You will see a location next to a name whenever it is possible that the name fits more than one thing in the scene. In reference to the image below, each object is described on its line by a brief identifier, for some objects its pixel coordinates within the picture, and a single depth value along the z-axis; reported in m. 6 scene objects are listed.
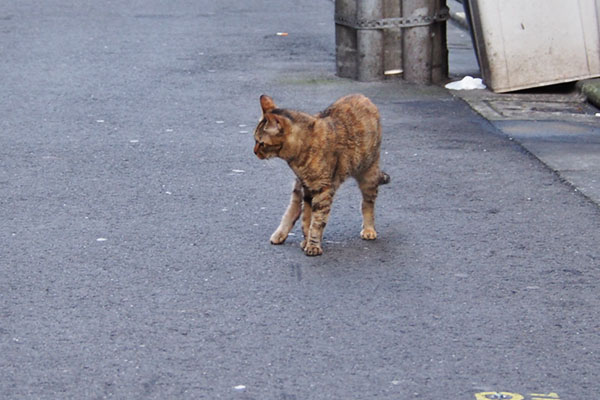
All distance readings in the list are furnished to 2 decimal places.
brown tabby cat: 5.89
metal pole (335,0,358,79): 11.09
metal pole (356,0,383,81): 10.87
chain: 10.90
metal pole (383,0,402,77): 10.94
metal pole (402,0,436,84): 10.94
